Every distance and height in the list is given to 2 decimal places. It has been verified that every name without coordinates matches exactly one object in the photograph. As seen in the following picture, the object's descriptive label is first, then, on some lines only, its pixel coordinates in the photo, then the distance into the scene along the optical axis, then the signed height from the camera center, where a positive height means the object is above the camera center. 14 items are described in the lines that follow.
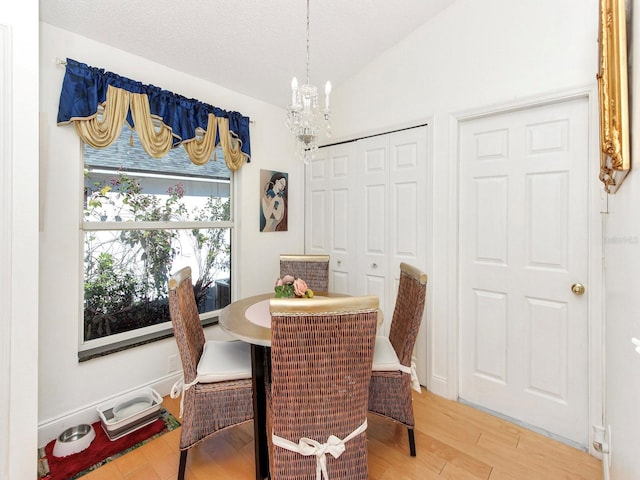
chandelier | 1.79 +0.72
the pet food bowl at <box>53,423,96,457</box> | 1.78 -1.16
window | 2.16 +0.03
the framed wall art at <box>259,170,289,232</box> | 3.11 +0.39
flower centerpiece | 1.90 -0.31
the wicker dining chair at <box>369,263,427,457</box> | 1.75 -0.78
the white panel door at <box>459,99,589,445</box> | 1.92 -0.17
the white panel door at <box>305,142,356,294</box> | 3.05 +0.28
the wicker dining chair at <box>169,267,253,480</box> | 1.56 -0.76
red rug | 1.68 -1.23
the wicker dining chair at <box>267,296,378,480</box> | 1.17 -0.58
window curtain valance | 1.89 +0.87
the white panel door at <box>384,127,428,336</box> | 2.53 +0.30
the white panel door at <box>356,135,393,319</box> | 2.78 +0.19
